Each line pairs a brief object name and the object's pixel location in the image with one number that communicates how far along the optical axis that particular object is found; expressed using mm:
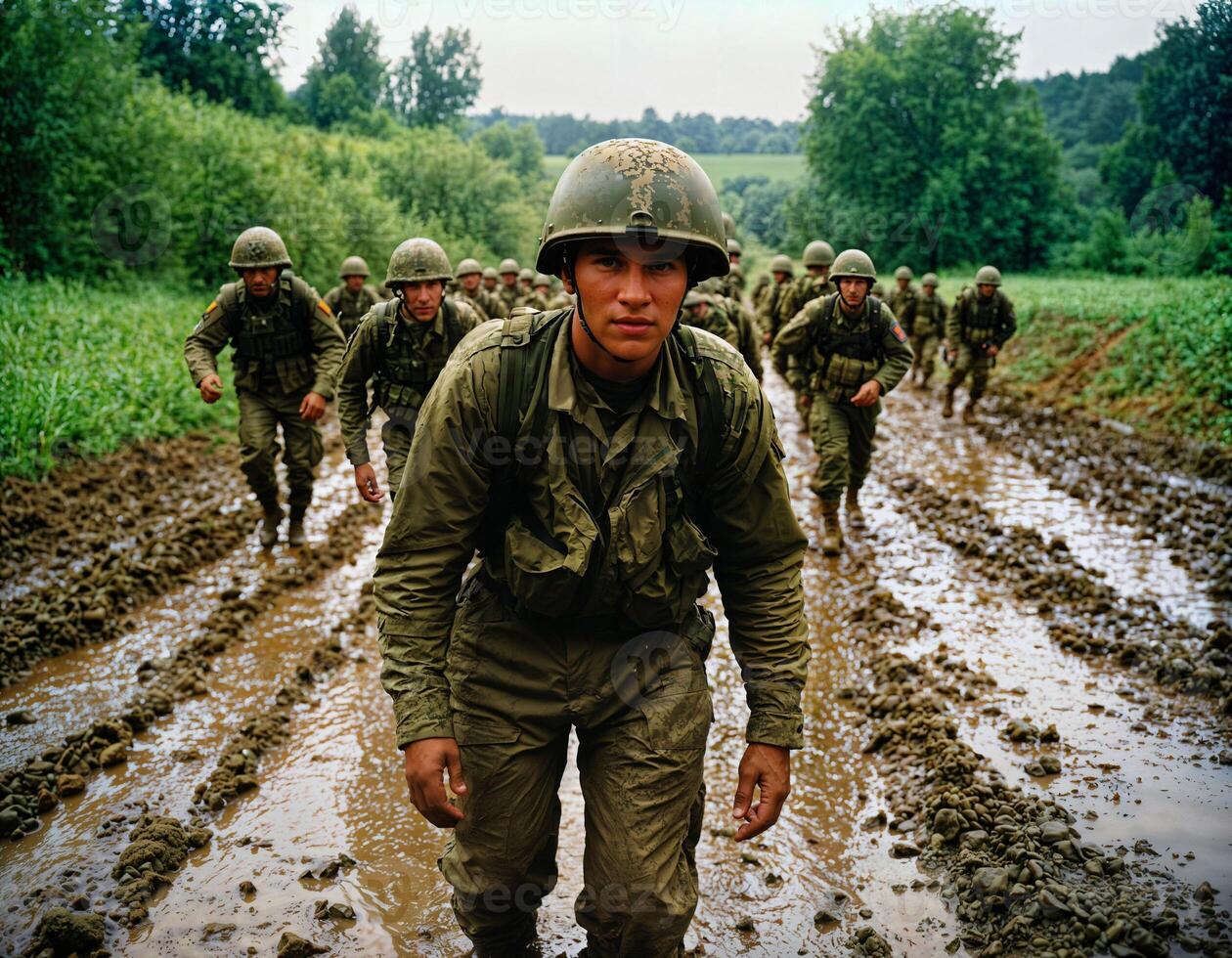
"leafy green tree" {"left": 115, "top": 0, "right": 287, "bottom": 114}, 38312
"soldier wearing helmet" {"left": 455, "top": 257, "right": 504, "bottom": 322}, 13781
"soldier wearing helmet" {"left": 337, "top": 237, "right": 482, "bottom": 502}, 6148
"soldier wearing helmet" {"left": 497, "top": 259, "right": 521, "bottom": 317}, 15945
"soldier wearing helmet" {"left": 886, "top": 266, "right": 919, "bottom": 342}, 16016
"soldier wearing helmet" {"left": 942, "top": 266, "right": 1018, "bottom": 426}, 12781
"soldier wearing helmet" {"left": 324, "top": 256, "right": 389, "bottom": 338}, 10617
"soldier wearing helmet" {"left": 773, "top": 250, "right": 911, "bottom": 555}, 7328
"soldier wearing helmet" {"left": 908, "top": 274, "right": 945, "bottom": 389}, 15891
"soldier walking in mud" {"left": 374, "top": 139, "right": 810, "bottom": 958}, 2250
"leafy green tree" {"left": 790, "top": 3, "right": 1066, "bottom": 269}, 41719
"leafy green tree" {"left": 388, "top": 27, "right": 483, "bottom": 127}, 70938
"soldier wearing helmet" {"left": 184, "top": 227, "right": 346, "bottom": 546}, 6727
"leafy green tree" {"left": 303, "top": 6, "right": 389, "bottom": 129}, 60125
